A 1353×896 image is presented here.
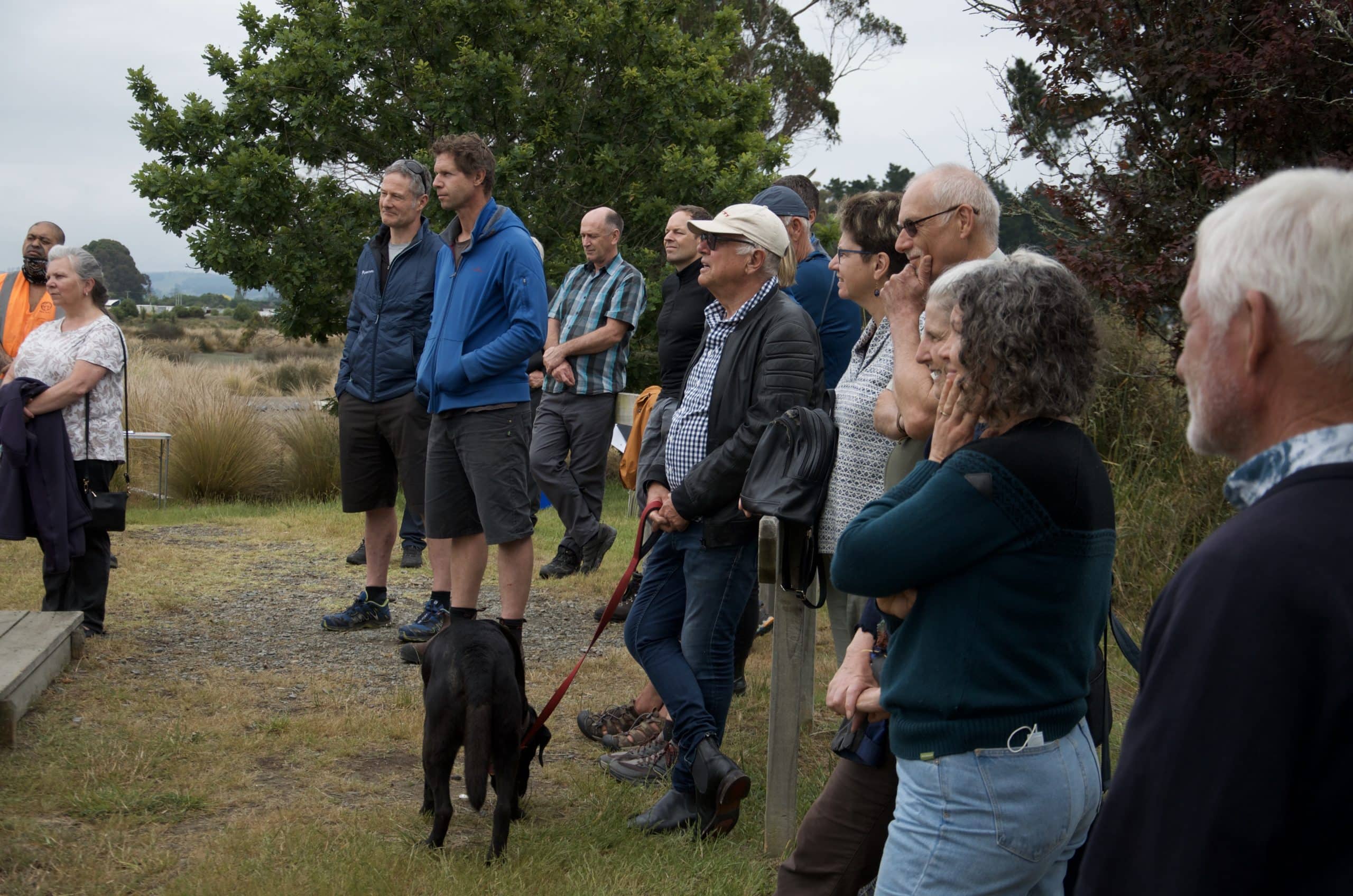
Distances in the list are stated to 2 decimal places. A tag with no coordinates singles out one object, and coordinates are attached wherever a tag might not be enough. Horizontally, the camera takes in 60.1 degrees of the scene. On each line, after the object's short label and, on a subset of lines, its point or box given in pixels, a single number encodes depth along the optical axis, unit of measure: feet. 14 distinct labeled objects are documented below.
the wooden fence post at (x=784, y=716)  12.34
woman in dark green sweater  6.76
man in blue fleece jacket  18.01
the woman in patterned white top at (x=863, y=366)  11.69
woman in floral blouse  19.98
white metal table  37.91
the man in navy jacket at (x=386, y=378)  21.31
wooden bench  15.71
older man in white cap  12.78
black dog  12.16
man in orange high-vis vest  24.71
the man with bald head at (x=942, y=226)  10.62
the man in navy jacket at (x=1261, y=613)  3.74
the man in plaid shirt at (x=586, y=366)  24.90
